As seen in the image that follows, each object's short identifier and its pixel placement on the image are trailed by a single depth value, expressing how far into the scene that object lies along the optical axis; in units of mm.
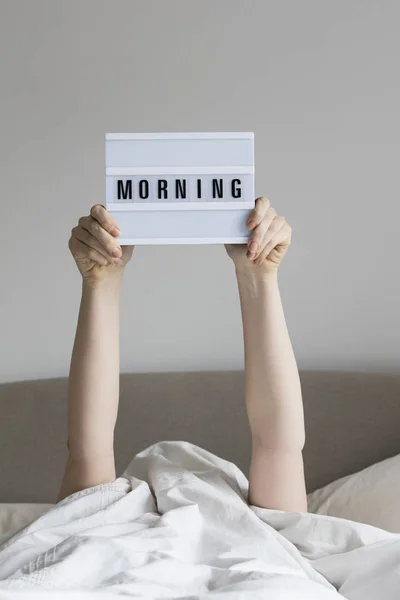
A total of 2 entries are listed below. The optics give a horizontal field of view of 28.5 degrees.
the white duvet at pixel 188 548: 991
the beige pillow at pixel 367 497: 1618
